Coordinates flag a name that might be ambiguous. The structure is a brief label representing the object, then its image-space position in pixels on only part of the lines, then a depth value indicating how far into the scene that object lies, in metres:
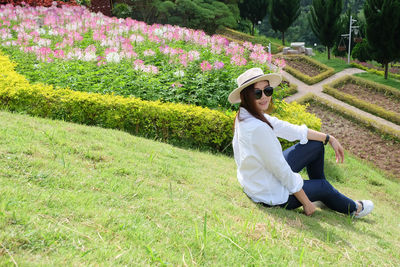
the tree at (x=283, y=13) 22.03
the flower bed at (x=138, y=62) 6.16
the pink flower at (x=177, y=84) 6.03
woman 2.81
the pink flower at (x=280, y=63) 6.28
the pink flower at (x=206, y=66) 6.19
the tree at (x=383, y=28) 14.42
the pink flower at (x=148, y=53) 7.58
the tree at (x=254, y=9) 24.62
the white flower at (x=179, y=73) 6.21
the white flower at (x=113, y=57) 6.93
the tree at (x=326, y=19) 18.36
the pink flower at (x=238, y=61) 6.46
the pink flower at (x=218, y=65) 6.38
